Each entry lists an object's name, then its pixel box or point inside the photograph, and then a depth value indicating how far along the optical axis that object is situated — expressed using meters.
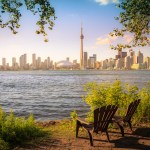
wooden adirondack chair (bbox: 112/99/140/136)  5.77
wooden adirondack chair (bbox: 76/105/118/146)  5.02
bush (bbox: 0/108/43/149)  5.15
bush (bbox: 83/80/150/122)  6.81
